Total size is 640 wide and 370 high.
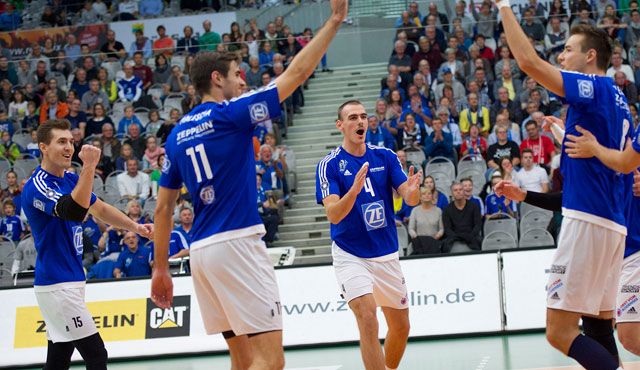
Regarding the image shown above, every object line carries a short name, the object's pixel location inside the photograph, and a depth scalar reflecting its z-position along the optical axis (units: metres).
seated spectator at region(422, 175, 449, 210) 16.47
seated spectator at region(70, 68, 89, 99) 23.30
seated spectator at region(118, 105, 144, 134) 21.81
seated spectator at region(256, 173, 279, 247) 18.09
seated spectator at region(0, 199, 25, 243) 18.92
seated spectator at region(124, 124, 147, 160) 20.69
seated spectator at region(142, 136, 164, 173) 20.05
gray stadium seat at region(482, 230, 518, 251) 16.17
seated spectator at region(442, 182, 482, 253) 15.95
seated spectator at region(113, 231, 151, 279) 16.17
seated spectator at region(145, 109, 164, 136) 21.50
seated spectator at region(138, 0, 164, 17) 26.30
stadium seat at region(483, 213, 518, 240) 16.52
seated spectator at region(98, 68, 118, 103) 23.30
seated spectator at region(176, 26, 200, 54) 23.38
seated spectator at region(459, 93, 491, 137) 19.30
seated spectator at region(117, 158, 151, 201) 19.34
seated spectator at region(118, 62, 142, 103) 23.20
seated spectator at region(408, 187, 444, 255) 16.03
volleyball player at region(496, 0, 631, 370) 6.09
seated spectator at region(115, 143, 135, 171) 20.27
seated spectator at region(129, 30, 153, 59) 24.67
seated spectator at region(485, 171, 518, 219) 16.83
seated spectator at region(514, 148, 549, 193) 16.69
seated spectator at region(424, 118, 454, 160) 18.69
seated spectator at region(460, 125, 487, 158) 18.45
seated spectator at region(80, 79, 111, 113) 22.97
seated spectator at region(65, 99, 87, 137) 21.86
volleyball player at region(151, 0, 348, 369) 5.63
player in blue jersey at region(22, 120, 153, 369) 7.54
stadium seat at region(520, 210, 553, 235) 16.52
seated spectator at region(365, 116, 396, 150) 18.91
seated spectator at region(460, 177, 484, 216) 16.55
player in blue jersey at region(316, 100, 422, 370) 8.27
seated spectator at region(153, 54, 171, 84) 23.31
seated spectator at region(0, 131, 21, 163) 21.80
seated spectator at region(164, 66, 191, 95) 22.81
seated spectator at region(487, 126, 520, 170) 17.70
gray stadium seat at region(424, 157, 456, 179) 18.25
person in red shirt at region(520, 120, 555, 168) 17.64
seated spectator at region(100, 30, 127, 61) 23.50
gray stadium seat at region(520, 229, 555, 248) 16.03
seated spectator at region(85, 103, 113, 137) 21.72
